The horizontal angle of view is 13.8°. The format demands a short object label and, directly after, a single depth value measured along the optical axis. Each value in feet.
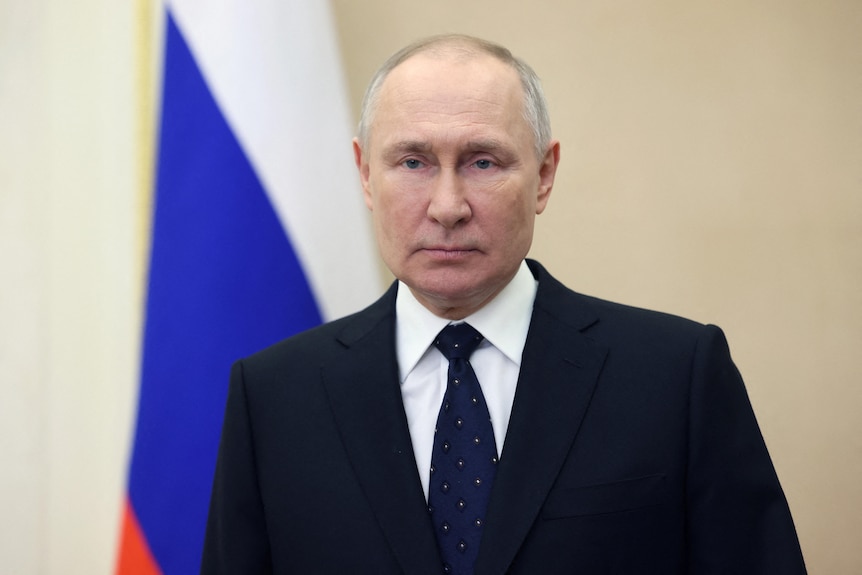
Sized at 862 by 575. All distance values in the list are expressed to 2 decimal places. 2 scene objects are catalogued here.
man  9.95
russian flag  11.02
